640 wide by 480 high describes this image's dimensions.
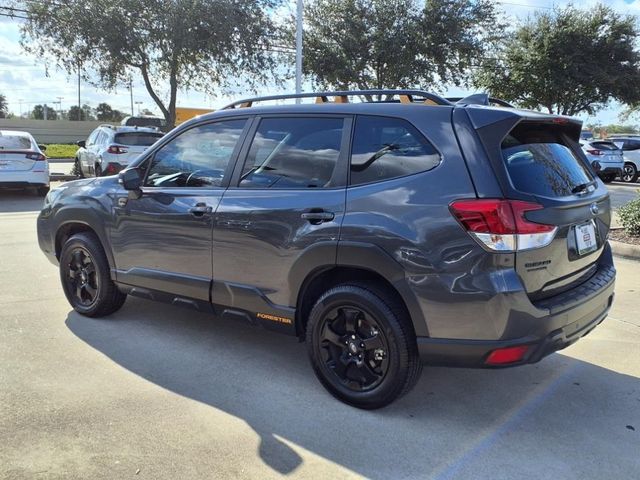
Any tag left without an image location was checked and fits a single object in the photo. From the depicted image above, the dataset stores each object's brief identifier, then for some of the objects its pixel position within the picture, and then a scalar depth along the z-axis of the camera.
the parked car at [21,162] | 11.89
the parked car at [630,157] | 20.59
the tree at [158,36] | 19.88
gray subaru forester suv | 2.92
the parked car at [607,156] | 19.33
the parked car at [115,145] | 13.03
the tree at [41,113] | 83.69
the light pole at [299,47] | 16.44
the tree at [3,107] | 82.38
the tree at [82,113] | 77.31
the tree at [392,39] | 21.36
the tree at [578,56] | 22.34
